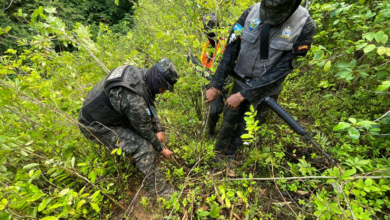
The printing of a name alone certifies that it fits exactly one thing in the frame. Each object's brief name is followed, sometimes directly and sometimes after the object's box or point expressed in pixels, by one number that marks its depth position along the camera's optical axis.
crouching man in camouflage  1.91
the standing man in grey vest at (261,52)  1.80
